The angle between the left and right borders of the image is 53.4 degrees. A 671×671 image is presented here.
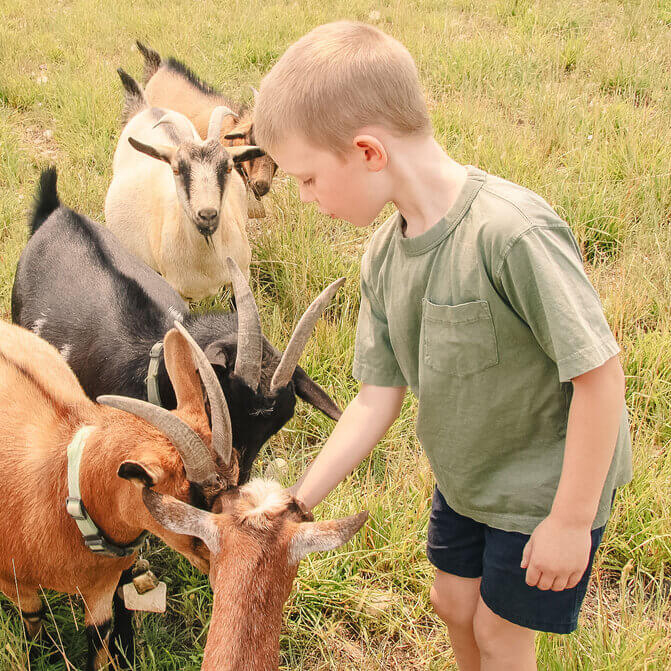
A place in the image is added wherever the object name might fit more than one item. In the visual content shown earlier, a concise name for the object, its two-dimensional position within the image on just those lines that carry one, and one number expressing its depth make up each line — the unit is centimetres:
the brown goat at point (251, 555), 144
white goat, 407
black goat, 278
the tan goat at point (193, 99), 545
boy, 141
